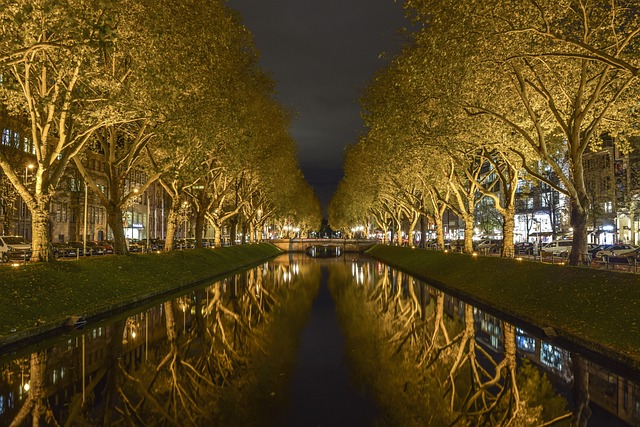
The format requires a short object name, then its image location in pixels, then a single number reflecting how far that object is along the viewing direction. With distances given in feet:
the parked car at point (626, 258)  121.19
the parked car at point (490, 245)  219.20
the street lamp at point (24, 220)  230.83
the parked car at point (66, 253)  143.83
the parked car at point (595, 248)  173.02
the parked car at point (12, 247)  128.77
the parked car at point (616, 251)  157.86
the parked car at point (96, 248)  177.04
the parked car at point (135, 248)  198.45
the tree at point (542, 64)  66.85
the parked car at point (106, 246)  185.02
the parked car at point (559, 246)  198.69
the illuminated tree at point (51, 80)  53.59
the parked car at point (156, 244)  235.44
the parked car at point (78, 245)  175.67
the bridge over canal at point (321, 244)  393.09
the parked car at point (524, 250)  193.88
